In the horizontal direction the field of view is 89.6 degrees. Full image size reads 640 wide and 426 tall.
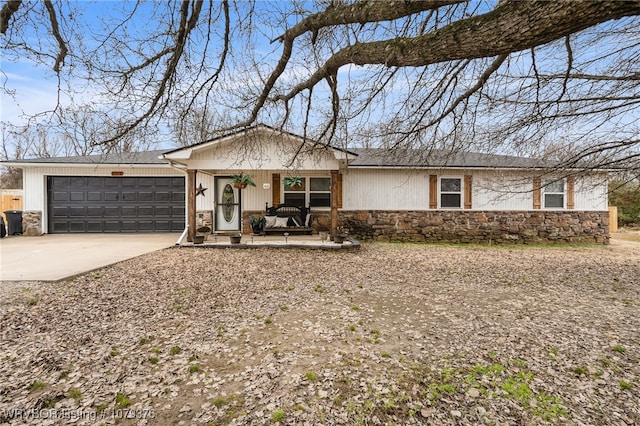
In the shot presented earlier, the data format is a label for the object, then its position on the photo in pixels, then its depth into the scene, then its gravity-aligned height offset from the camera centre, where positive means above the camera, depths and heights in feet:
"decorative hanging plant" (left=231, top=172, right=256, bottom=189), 35.29 +3.27
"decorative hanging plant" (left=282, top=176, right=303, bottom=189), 36.63 +3.35
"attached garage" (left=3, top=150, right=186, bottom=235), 38.42 +1.65
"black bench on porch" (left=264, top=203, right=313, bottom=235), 34.14 -0.89
